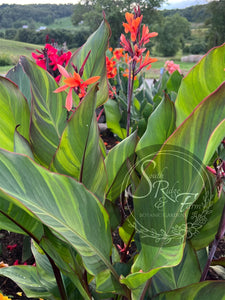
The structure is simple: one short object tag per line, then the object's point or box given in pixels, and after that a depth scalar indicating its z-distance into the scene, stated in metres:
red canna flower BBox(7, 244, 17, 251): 1.13
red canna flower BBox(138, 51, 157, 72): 0.81
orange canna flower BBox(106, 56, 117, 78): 1.64
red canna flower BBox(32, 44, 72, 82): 0.76
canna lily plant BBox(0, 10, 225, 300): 0.38
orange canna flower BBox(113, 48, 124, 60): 2.39
